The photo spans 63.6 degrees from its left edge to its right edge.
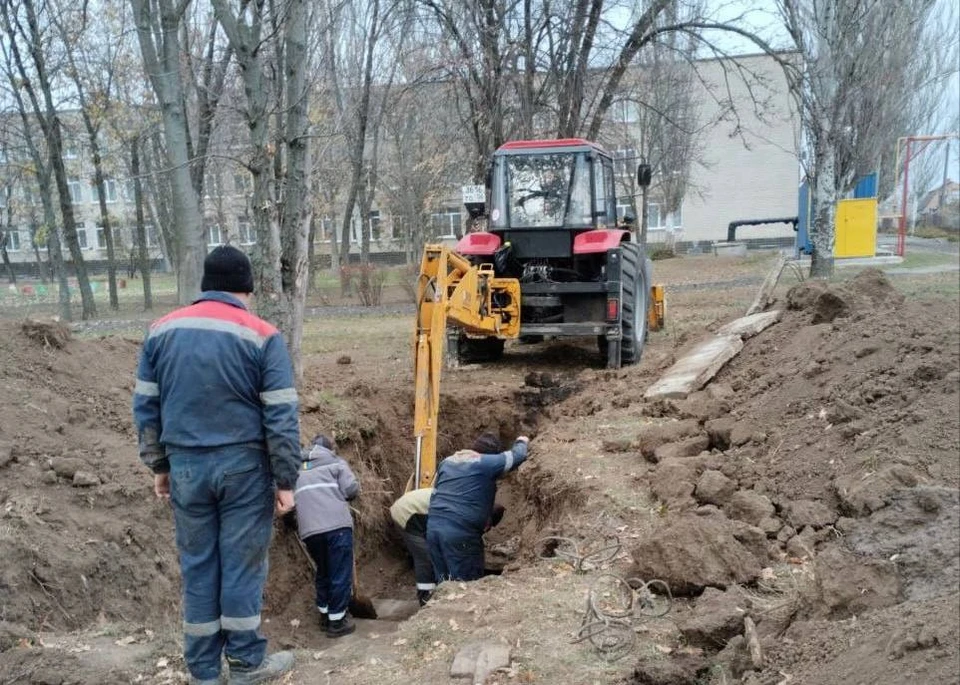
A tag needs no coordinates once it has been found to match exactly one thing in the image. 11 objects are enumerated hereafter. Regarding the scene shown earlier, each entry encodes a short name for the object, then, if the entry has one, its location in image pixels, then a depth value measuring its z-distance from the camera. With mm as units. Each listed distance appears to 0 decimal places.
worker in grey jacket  5445
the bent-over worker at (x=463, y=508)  5770
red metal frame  20238
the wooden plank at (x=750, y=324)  8359
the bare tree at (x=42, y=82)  16078
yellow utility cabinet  19078
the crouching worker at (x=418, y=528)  6258
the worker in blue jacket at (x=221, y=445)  3422
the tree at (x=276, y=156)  6625
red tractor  9273
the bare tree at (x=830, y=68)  15336
